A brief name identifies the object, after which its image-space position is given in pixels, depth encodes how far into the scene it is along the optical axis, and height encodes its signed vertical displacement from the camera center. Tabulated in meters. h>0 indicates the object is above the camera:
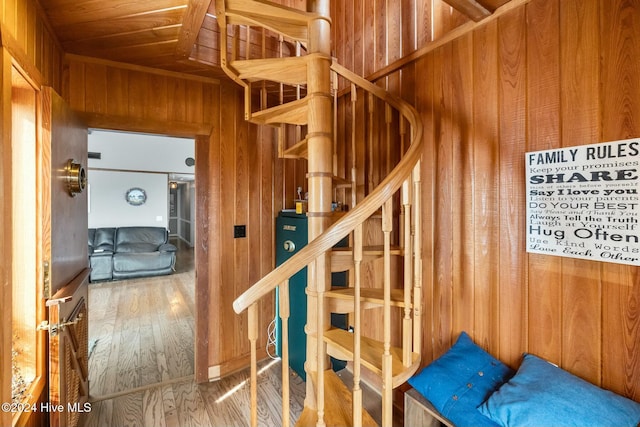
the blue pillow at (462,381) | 1.27 -0.79
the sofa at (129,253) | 5.32 -0.73
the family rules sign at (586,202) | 1.13 +0.04
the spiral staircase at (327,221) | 1.26 -0.04
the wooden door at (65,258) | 1.48 -0.25
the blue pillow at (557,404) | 1.06 -0.72
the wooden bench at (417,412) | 1.46 -1.00
